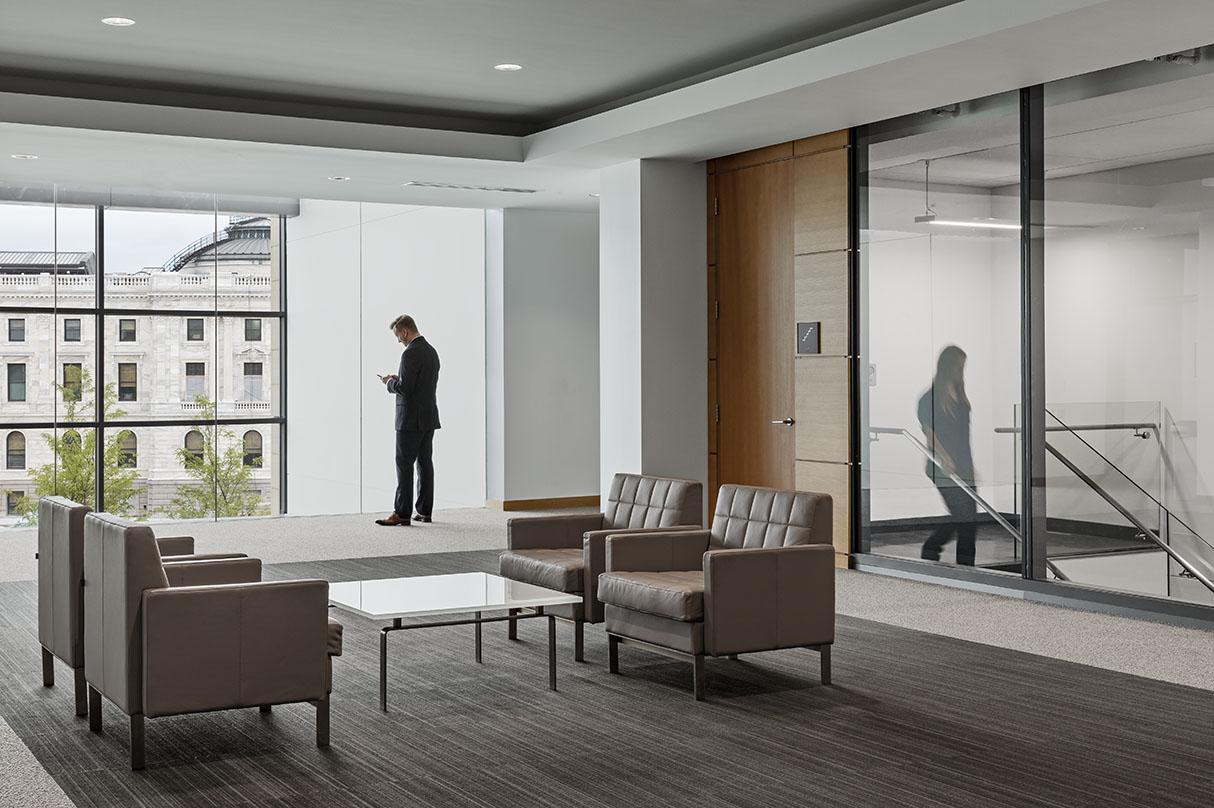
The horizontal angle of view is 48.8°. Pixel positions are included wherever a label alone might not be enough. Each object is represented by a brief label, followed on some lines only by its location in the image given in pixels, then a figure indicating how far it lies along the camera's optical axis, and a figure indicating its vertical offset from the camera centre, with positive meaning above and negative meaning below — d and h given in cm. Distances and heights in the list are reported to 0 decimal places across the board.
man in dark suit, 1197 +0
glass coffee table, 545 -82
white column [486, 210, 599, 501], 1335 +55
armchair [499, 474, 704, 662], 644 -65
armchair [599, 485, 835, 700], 554 -77
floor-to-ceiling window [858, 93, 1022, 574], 799 +46
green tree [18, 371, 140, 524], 1207 -51
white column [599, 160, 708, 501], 1013 +69
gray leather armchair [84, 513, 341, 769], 452 -80
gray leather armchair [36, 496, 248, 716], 517 -71
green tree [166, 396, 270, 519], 1261 -68
